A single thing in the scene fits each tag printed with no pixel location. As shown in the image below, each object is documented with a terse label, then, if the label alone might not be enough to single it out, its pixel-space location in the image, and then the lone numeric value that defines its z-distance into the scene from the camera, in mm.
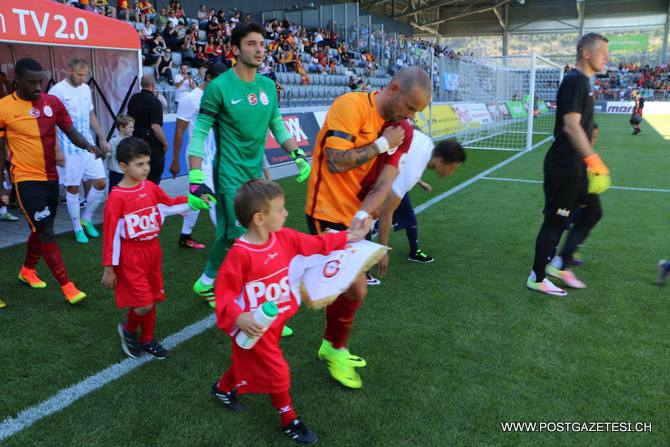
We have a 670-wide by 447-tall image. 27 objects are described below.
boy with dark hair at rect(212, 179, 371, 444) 2400
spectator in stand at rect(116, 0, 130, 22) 15180
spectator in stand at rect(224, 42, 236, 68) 14966
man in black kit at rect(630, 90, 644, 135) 20156
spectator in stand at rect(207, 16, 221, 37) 18434
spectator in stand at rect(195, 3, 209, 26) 20650
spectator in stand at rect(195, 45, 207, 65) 15703
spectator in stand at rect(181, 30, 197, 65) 15517
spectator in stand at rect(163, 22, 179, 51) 15781
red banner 5887
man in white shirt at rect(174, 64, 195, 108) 10359
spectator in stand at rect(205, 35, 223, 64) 16953
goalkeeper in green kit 3727
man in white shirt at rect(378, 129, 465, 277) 3164
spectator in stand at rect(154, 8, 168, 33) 16947
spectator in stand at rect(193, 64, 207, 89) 13011
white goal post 16141
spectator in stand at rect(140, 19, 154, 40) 14343
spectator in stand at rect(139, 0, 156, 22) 16542
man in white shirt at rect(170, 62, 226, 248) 5453
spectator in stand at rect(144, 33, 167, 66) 12570
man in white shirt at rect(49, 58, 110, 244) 6211
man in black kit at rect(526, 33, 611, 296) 4102
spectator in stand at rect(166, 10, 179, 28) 16266
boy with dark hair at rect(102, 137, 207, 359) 3209
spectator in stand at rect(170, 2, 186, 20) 18305
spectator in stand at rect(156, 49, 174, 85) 13367
